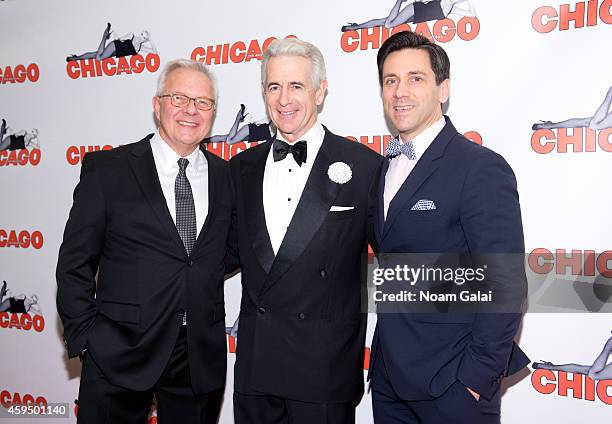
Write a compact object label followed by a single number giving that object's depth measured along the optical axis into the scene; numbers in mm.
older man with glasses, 2465
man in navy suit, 2018
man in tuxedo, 2381
